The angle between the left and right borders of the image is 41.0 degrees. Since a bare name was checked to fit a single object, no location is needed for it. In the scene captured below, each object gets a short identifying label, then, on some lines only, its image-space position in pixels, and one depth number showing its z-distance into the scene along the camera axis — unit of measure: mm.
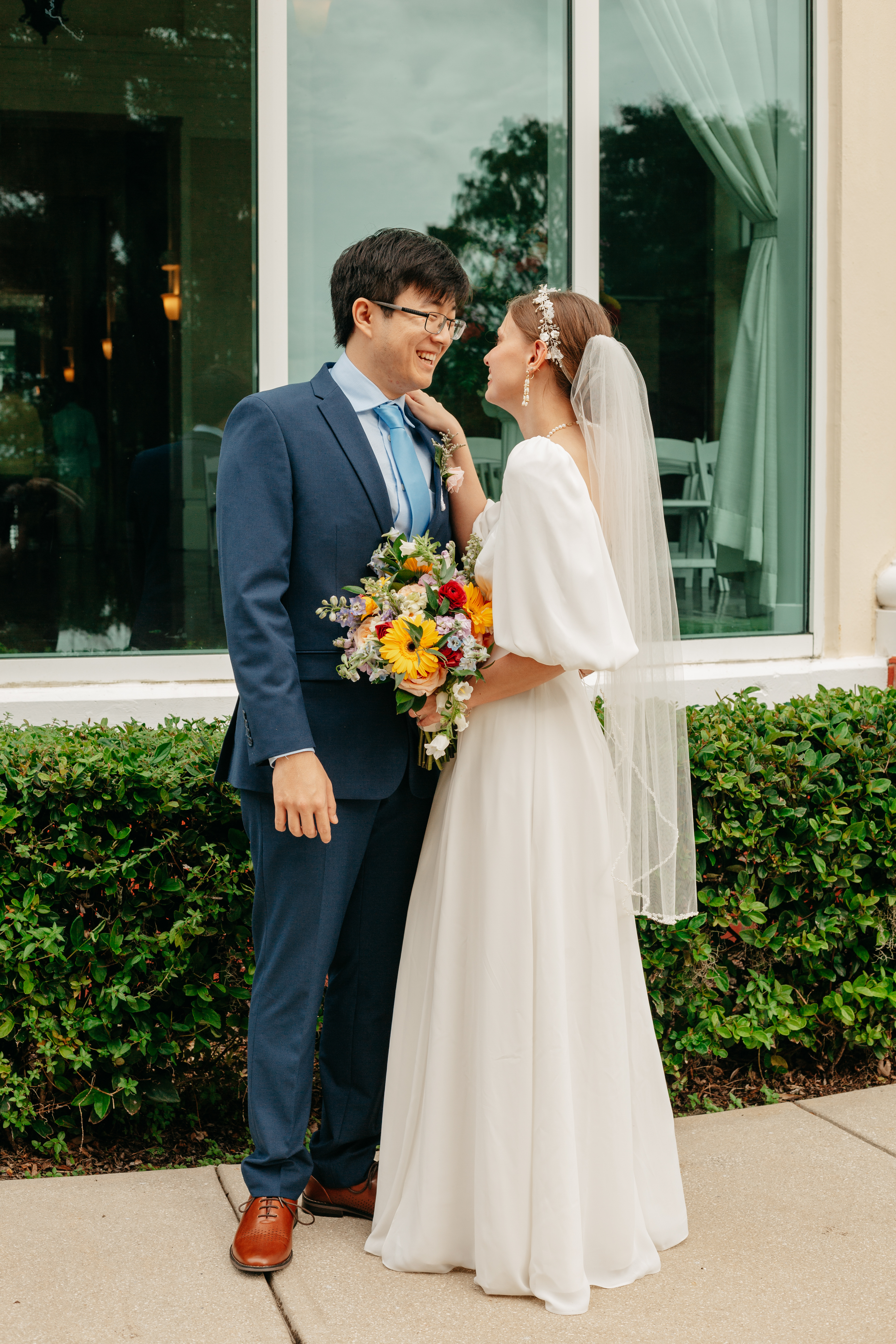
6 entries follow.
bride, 2545
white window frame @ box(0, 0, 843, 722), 4320
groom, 2506
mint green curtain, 5023
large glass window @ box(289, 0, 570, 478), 4570
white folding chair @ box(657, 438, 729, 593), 5148
